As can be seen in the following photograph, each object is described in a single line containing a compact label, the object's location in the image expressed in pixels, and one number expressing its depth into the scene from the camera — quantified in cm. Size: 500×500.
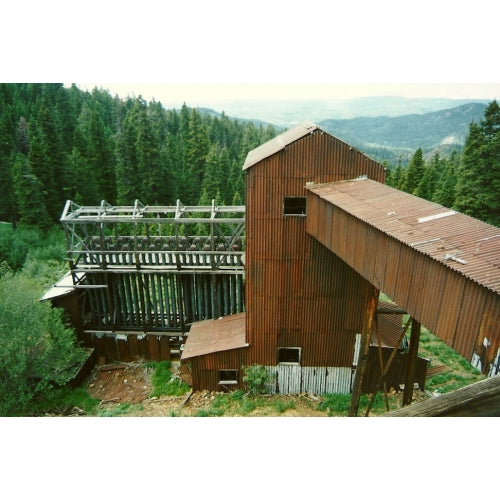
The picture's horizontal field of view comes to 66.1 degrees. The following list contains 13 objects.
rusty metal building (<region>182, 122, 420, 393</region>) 1452
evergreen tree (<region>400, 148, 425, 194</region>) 5369
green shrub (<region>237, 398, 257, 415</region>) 1627
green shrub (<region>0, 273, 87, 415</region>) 1571
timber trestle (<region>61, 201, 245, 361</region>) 1991
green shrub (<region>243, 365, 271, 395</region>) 1703
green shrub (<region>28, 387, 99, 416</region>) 1713
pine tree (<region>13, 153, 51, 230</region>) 4203
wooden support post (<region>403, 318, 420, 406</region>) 1215
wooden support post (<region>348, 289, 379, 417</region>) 1203
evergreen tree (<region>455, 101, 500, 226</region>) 3259
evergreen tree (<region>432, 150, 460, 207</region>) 4438
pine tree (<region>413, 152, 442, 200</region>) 5034
